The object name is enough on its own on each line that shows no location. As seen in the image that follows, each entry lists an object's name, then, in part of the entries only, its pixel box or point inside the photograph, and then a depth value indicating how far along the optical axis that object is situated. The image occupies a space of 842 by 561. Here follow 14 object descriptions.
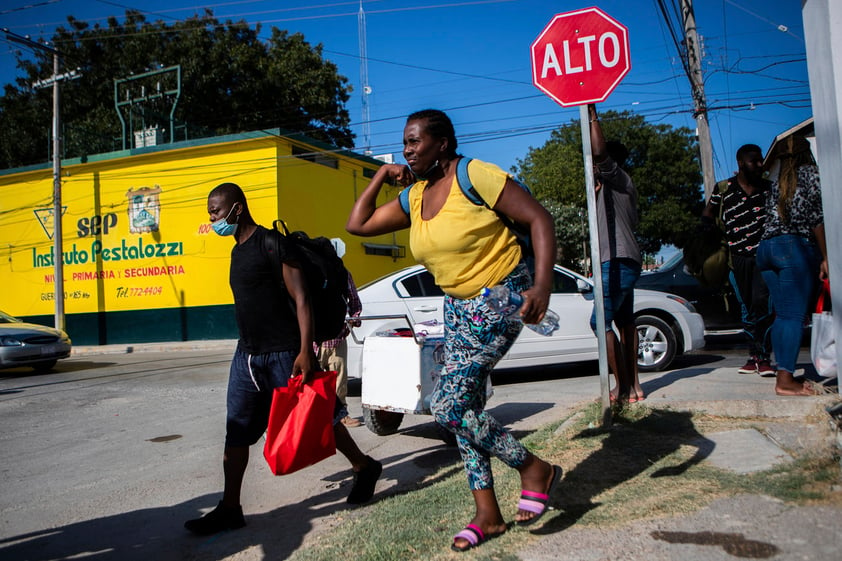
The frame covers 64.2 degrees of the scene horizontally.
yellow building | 20.38
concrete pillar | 2.74
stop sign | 4.21
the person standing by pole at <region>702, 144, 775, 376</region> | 5.50
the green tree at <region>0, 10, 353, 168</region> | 30.30
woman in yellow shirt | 2.70
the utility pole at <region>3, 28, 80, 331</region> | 20.33
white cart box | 4.43
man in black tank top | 3.54
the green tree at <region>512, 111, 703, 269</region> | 39.09
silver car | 12.41
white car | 8.02
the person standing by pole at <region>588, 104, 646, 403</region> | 4.85
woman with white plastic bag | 4.59
